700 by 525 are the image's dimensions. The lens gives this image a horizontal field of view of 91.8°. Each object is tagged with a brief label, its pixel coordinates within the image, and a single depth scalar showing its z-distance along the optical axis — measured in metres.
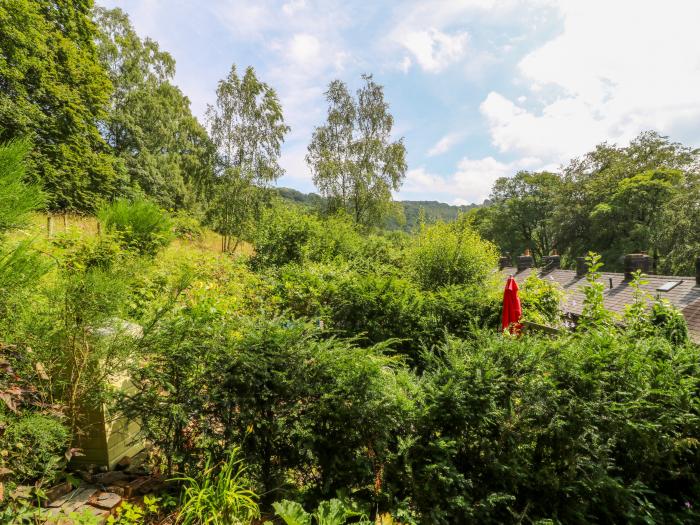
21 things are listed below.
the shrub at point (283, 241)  9.33
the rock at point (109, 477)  2.46
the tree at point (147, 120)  19.59
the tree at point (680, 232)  18.50
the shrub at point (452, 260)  7.83
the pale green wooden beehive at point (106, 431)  2.52
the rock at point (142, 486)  2.38
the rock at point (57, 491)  2.20
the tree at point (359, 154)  19.45
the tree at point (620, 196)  21.69
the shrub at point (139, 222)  7.00
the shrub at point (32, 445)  1.95
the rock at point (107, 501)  2.20
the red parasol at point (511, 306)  5.27
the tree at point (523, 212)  33.34
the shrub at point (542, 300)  6.36
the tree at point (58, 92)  11.49
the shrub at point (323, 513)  1.91
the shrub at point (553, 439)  2.38
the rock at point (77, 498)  2.16
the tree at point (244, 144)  17.02
